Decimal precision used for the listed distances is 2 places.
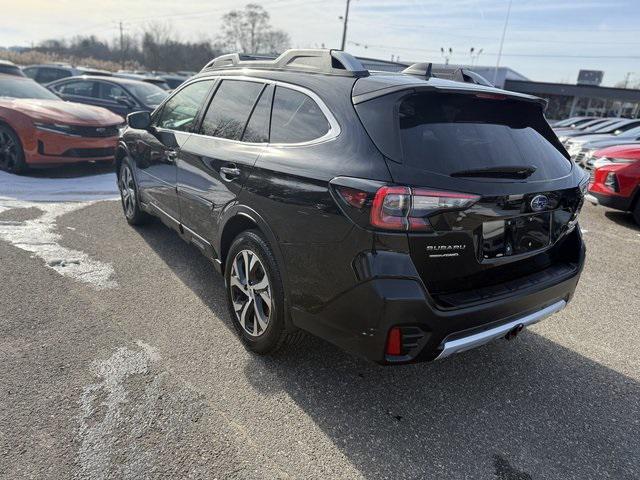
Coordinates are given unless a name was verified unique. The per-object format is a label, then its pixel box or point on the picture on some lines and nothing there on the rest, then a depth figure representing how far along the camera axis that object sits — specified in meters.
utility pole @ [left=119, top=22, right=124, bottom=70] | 64.64
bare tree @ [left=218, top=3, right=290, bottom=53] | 72.25
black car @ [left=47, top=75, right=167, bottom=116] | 10.43
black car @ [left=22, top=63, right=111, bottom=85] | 16.28
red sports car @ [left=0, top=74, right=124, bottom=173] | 7.09
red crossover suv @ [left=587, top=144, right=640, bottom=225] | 6.58
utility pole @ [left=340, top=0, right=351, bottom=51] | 38.72
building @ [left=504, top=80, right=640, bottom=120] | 45.51
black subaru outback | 2.12
